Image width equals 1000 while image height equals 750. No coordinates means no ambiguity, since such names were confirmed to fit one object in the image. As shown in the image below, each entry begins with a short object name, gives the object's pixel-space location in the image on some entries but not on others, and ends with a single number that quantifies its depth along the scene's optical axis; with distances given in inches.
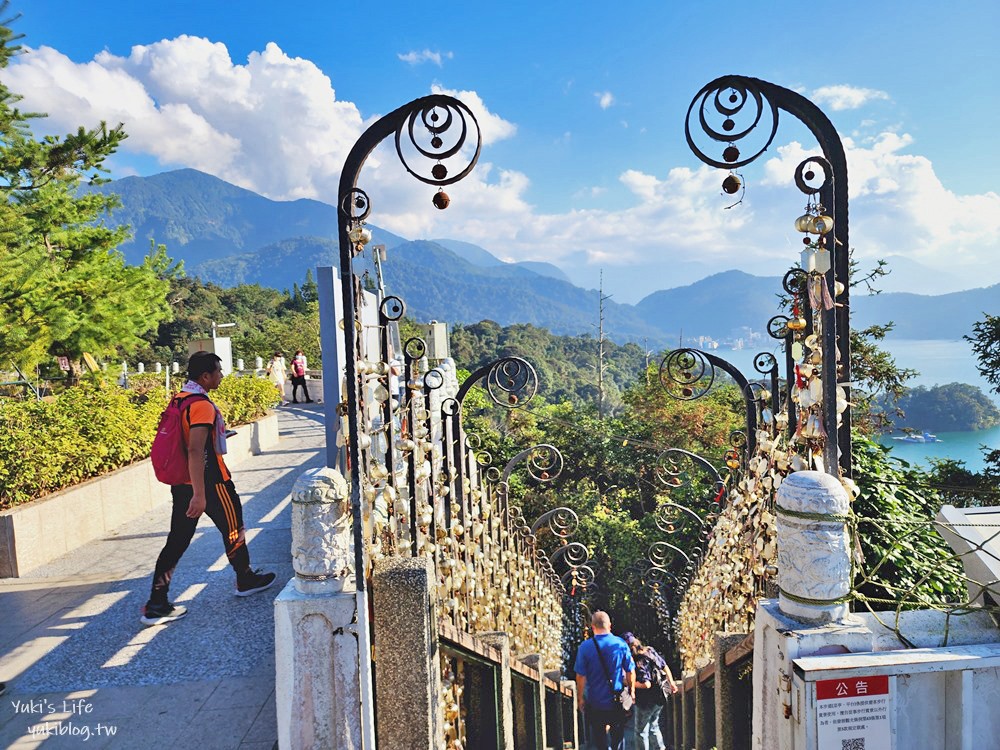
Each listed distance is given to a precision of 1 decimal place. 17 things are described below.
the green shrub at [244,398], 418.0
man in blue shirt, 185.2
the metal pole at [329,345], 117.6
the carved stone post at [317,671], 81.0
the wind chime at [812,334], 86.0
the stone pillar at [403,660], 83.6
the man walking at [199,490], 146.1
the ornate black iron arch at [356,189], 85.1
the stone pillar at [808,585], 72.1
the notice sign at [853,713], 68.8
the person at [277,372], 717.9
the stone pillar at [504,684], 115.7
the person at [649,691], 216.1
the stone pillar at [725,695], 106.3
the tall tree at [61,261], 325.1
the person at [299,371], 631.3
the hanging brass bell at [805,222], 86.1
